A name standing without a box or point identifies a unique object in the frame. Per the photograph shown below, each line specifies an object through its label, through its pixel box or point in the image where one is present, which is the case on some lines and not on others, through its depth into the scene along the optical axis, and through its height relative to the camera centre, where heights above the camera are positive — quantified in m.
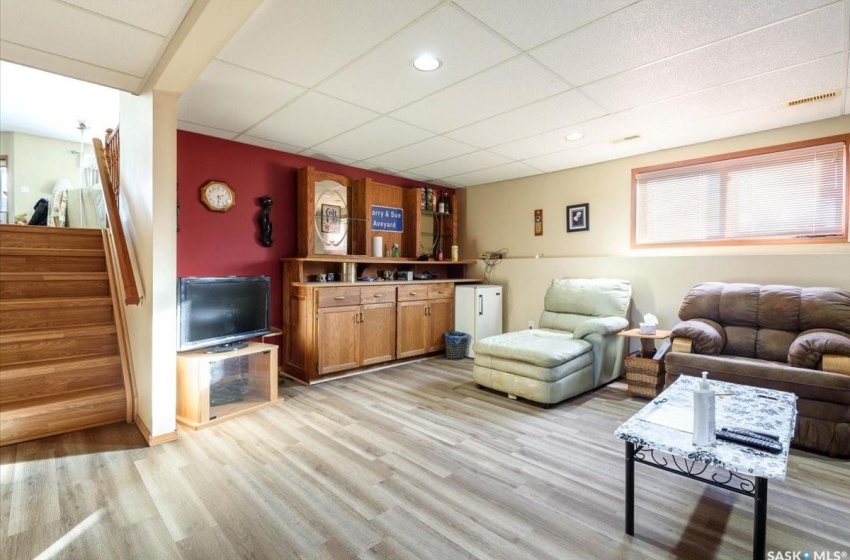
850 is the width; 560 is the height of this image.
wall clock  3.83 +0.78
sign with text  5.11 +0.75
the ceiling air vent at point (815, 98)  2.82 +1.29
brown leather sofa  2.51 -0.52
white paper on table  1.86 -0.70
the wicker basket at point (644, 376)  3.56 -0.91
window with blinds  3.35 +0.73
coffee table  1.48 -0.70
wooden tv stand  2.96 -0.88
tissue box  3.73 -0.50
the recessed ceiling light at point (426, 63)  2.35 +1.28
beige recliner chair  3.35 -0.64
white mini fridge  5.16 -0.45
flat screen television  3.06 -0.29
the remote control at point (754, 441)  1.60 -0.68
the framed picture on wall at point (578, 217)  4.73 +0.70
